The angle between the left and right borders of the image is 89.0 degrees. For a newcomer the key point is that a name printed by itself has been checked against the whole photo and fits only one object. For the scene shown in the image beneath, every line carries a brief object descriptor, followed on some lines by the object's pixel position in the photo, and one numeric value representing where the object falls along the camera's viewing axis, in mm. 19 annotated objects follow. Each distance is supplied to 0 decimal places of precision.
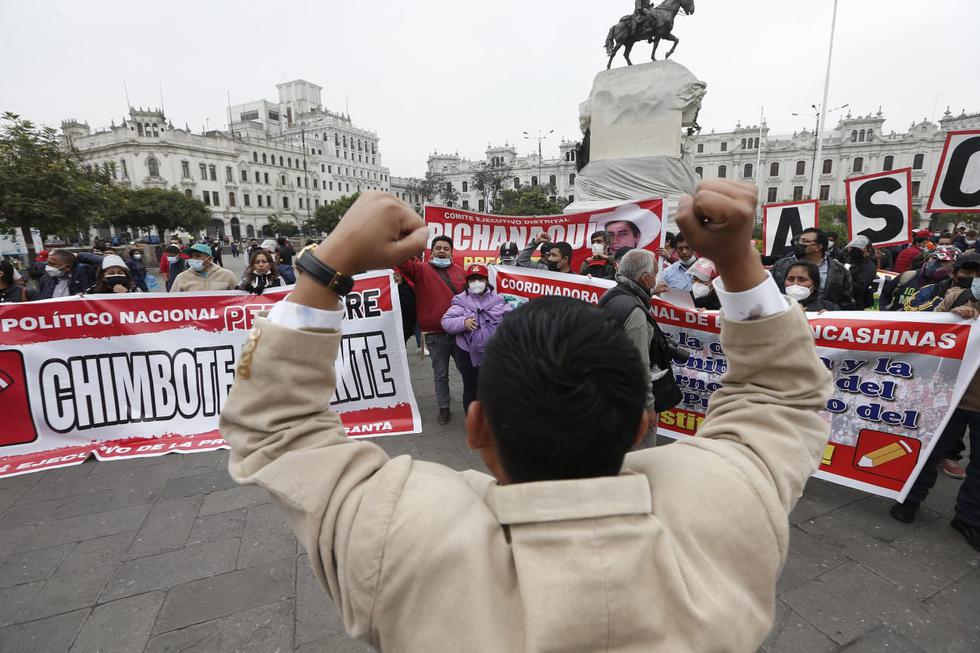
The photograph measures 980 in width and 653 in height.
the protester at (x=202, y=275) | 5117
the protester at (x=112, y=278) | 4723
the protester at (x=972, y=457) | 2959
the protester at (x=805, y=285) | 3717
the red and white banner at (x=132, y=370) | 3875
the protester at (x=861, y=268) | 5914
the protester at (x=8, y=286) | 5051
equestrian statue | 15938
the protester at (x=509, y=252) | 7602
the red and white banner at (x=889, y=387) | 3029
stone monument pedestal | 14609
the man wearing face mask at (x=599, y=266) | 5832
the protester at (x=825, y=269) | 4750
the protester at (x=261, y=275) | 5223
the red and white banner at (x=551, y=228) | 6934
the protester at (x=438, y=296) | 4711
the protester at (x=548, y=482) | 621
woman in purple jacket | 4402
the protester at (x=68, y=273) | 6426
